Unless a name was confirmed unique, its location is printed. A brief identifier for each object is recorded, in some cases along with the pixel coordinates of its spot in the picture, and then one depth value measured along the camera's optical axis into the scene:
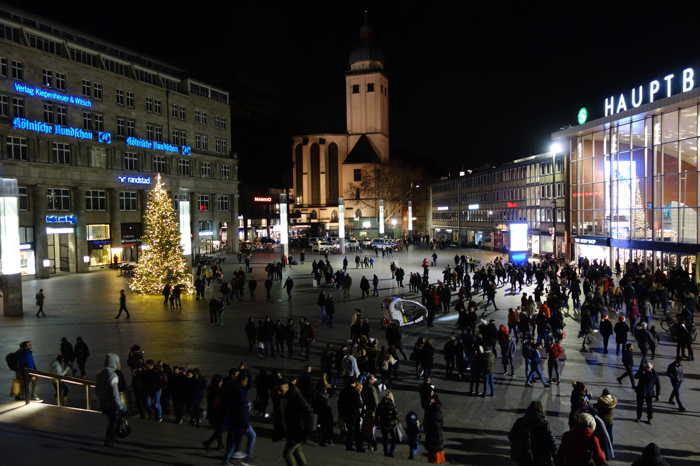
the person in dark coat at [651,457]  5.66
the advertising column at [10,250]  24.03
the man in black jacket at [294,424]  7.71
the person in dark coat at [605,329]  16.23
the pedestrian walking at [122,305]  23.60
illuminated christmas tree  30.95
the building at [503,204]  53.78
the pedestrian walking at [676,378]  11.41
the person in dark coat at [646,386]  10.74
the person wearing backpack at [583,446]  6.70
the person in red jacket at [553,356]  13.48
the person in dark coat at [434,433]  8.73
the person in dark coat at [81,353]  14.66
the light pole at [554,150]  40.99
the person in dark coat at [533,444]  7.33
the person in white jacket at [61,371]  11.67
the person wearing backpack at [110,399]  8.75
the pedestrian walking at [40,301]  24.67
